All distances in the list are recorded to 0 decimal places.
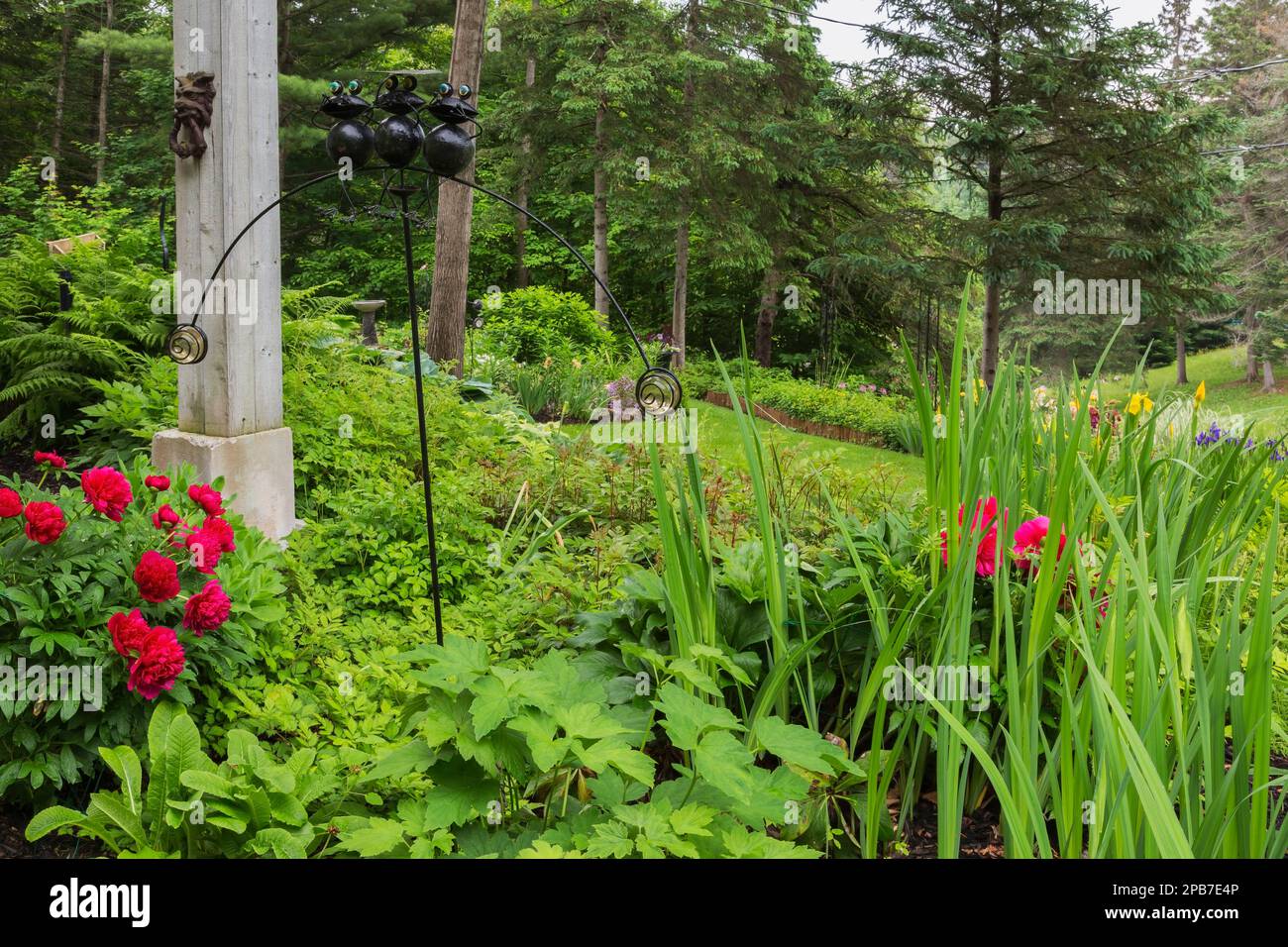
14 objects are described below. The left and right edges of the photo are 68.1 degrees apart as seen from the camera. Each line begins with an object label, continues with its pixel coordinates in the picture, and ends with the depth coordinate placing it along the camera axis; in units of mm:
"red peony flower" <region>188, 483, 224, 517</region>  2662
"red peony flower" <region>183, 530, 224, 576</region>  2492
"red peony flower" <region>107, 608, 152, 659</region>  2209
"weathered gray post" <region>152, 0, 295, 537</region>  3551
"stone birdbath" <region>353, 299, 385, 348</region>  7314
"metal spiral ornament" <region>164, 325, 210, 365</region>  2762
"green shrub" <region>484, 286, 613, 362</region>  9797
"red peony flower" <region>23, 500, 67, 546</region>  2279
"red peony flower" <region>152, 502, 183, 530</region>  2588
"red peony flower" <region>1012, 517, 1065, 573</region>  1990
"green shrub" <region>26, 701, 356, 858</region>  1730
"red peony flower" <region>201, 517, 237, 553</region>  2564
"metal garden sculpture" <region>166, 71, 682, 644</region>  2213
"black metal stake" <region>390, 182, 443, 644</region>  2203
